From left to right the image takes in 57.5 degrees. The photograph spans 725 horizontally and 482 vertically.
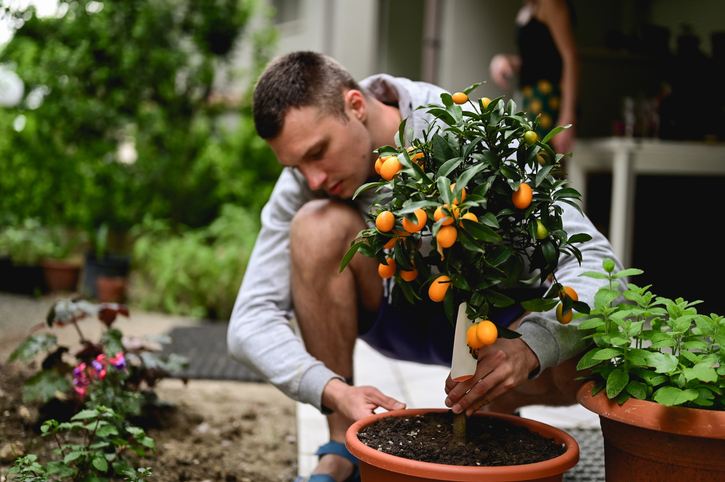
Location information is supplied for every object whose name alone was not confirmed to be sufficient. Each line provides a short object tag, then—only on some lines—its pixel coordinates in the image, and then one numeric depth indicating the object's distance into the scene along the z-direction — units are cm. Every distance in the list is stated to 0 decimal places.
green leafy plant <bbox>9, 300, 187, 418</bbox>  182
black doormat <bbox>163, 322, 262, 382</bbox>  293
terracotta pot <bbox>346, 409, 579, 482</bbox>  103
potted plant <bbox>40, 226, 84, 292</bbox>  528
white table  303
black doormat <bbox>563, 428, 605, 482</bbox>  169
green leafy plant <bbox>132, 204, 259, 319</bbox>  466
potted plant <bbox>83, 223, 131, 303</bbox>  498
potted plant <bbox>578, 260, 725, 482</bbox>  106
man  156
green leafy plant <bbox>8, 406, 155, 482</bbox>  131
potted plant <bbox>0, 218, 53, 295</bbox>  519
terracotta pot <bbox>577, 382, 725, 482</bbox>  105
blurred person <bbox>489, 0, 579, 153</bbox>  311
